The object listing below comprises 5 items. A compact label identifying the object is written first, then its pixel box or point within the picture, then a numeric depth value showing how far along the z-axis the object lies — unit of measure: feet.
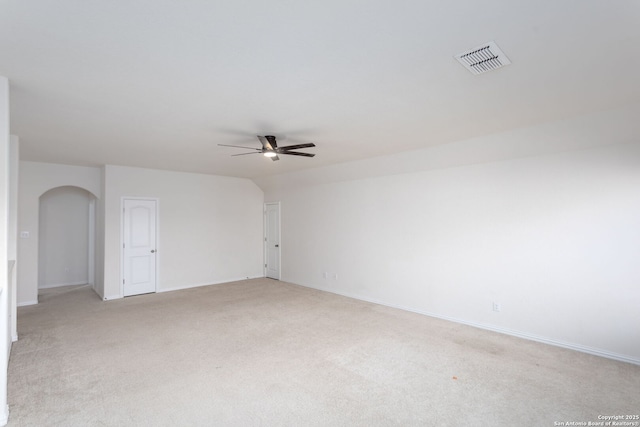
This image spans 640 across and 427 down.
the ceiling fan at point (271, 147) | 12.59
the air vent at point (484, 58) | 7.00
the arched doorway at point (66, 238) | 24.11
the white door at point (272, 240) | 26.91
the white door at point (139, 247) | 21.58
